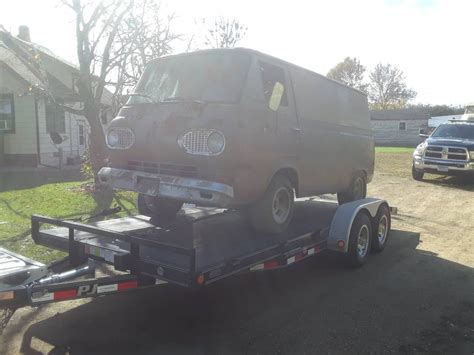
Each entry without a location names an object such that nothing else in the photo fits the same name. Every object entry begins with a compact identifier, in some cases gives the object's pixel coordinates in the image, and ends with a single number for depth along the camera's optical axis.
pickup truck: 15.14
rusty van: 4.58
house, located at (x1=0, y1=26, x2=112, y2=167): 19.16
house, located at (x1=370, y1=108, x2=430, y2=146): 54.91
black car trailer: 3.65
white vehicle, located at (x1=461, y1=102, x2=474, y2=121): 20.50
